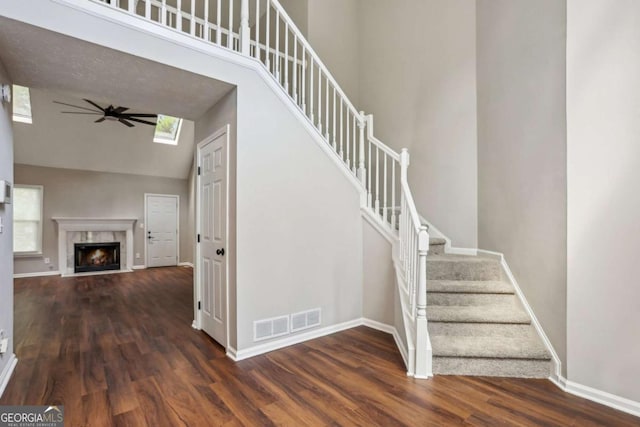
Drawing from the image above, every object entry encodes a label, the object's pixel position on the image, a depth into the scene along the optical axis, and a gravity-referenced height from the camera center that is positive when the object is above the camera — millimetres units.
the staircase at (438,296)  2395 -812
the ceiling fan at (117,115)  5027 +1710
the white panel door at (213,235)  3003 -249
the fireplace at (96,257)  7383 -1137
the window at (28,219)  6863 -160
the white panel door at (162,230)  8383 -510
